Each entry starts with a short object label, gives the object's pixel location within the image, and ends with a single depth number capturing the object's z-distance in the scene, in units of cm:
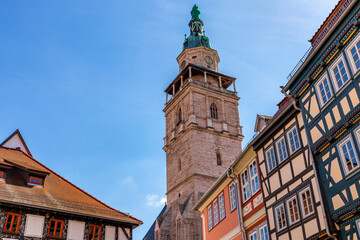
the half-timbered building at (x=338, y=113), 1274
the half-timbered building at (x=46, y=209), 2319
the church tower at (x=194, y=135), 4525
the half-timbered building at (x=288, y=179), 1452
